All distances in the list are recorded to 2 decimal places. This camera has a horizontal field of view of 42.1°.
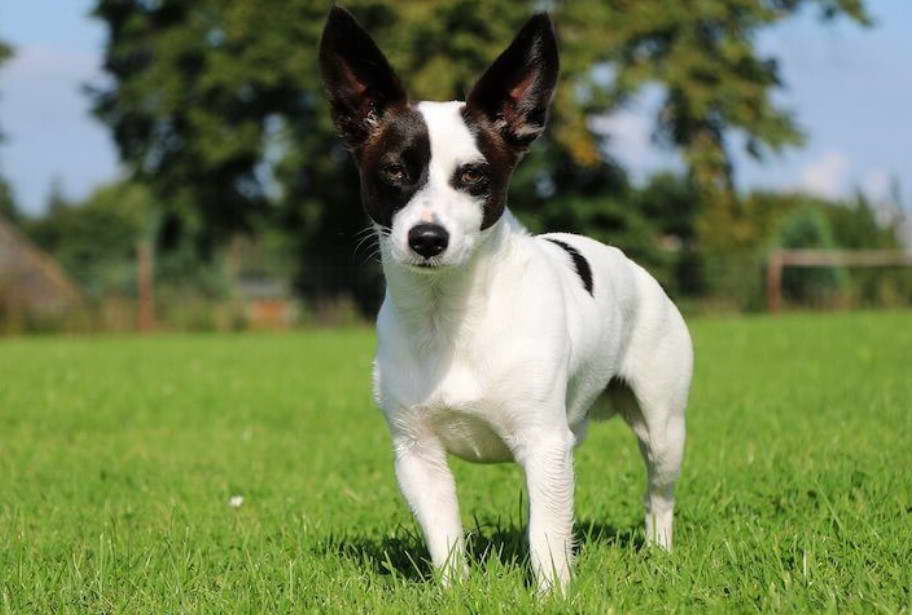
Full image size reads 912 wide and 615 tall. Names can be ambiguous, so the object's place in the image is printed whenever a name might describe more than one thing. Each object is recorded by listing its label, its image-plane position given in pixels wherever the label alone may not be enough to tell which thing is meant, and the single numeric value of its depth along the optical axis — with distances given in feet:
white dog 13.25
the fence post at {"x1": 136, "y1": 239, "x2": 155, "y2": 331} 100.63
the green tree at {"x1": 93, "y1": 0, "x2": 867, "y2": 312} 106.22
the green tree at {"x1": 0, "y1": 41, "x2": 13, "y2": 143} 115.03
